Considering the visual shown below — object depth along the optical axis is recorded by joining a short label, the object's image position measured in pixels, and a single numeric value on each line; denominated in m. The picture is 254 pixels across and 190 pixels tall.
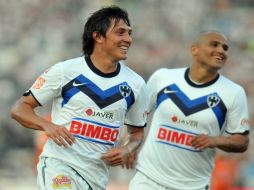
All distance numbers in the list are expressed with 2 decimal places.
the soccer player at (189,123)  17.13
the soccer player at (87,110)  14.49
